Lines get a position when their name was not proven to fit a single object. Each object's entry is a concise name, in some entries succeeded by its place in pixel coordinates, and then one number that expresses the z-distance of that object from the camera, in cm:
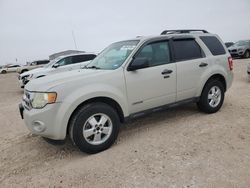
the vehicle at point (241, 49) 1855
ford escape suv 342
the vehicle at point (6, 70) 3256
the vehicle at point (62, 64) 1002
